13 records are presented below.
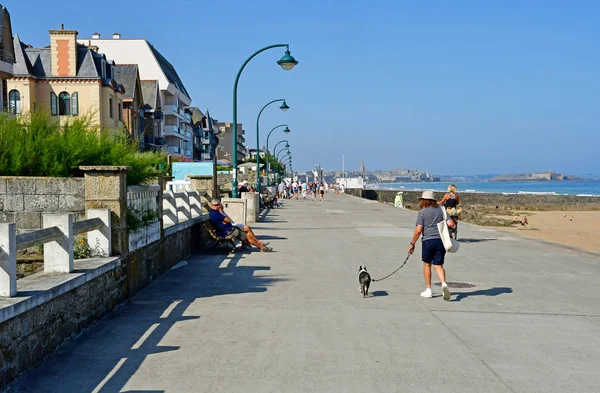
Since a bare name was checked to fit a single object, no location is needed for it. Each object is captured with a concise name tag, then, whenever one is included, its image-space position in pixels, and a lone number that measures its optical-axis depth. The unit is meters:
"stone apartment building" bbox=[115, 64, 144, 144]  54.69
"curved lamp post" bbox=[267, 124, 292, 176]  52.22
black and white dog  9.11
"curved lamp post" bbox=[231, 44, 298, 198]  20.85
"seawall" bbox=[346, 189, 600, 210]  78.88
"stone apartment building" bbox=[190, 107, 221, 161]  98.44
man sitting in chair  13.96
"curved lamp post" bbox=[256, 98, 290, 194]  36.16
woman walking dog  9.14
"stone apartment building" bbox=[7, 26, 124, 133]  43.09
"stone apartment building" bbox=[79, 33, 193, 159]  71.69
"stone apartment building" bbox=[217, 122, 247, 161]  155.25
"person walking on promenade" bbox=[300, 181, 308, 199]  57.59
